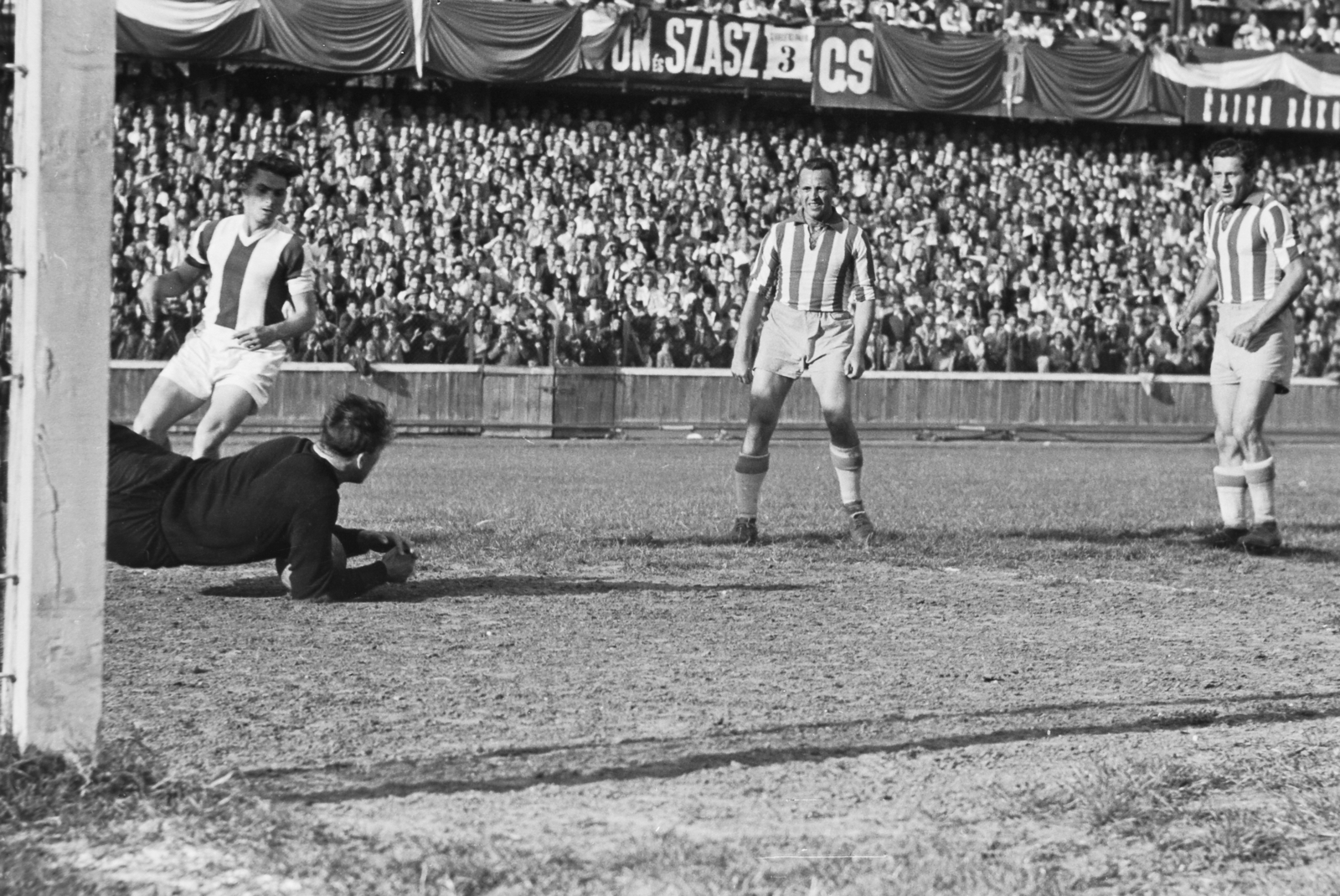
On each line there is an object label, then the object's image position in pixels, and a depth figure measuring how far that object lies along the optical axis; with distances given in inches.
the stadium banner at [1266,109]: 1363.2
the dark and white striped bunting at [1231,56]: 1373.0
